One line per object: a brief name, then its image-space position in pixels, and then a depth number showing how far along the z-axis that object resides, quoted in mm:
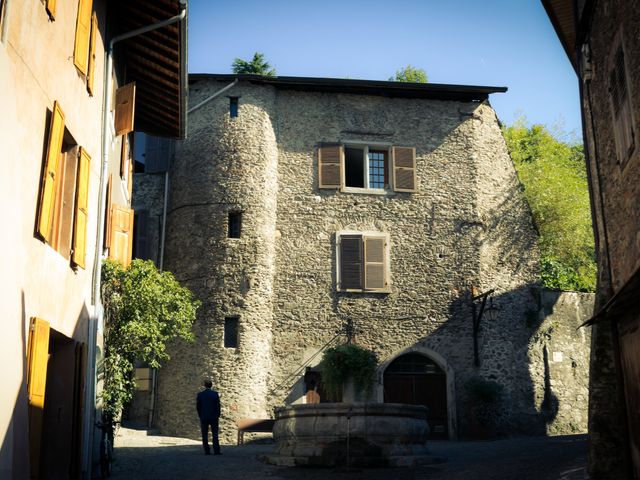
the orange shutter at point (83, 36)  8562
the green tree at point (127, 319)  11156
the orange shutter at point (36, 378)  6516
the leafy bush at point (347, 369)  16828
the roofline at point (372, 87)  19266
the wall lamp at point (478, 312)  18547
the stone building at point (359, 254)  17969
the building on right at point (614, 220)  7453
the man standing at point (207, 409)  12812
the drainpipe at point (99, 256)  9227
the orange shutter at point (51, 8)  7135
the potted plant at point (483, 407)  17734
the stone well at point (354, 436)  10344
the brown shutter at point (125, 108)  11508
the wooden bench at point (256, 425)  15938
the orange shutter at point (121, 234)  11234
